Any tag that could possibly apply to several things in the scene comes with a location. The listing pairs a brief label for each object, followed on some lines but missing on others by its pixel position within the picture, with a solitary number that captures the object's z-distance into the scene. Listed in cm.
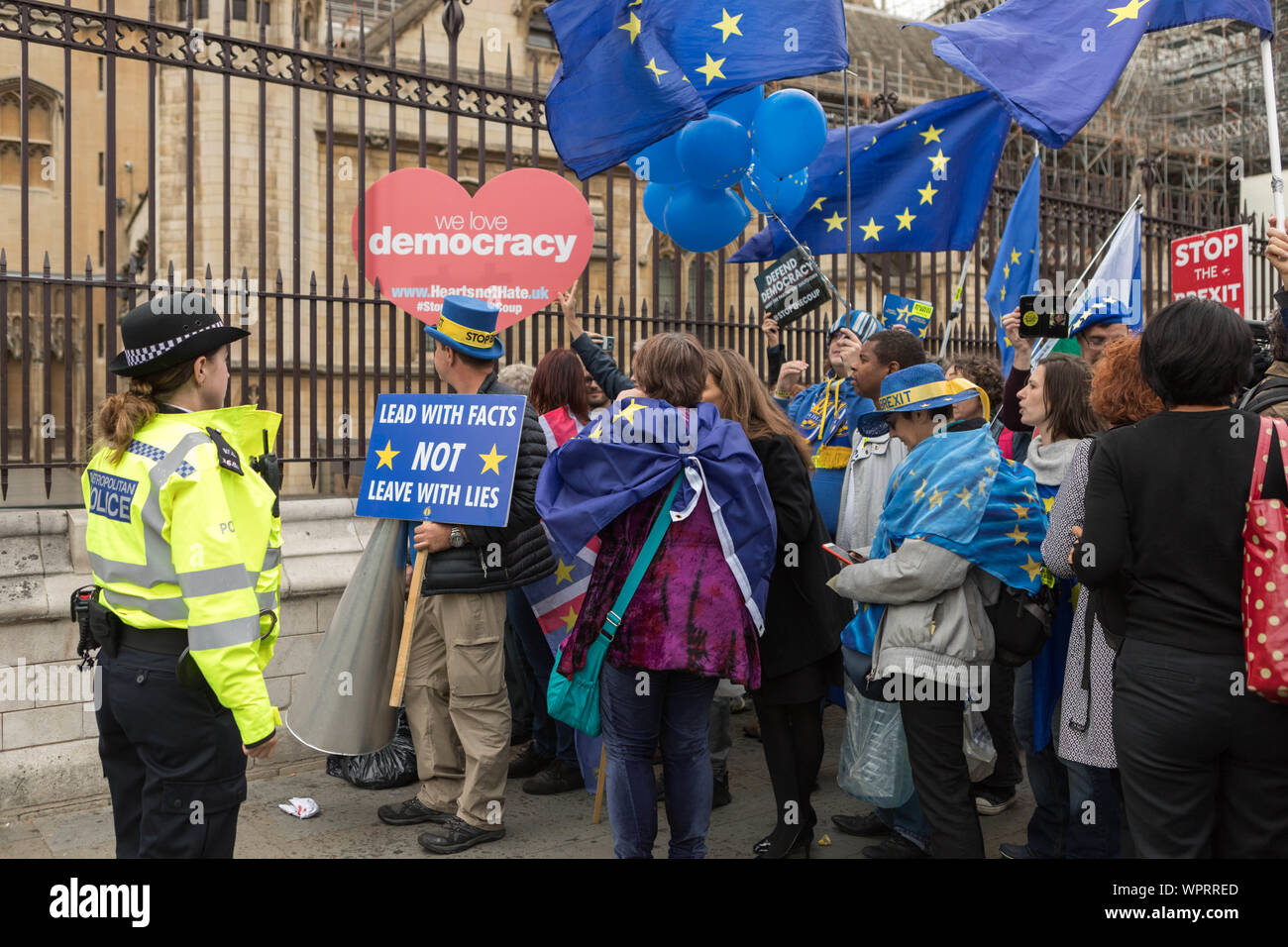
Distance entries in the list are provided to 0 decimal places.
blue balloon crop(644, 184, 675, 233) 617
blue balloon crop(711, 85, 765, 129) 594
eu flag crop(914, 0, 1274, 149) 504
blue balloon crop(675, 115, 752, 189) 527
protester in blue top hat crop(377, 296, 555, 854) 443
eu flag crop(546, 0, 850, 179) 499
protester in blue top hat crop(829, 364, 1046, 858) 365
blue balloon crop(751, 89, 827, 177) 566
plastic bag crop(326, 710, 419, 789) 513
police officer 278
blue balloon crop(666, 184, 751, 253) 567
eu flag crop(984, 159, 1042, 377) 689
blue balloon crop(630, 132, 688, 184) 567
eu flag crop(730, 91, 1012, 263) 627
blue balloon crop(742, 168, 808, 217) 589
